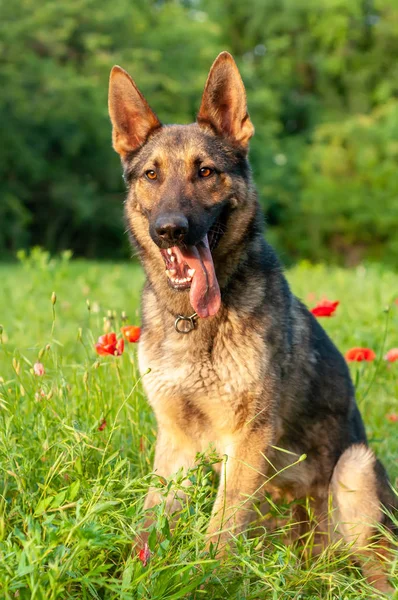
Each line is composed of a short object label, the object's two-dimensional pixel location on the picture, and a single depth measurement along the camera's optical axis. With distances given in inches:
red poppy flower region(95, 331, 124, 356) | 133.2
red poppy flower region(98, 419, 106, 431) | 124.2
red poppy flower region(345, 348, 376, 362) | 155.9
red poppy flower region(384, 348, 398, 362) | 163.3
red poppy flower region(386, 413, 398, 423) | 177.1
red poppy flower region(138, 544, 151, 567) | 93.7
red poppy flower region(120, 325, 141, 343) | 140.6
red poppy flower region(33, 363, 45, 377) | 123.2
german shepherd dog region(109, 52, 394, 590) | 123.3
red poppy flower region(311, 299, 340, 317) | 159.0
